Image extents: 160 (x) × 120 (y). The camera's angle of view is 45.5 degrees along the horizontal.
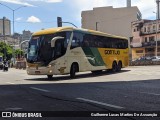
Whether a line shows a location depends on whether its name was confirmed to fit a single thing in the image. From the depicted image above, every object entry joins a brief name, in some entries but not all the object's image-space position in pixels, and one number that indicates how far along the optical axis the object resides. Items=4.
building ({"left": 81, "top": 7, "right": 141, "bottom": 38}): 65.72
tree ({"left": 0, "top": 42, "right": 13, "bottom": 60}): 68.94
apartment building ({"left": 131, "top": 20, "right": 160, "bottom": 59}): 44.51
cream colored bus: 12.20
